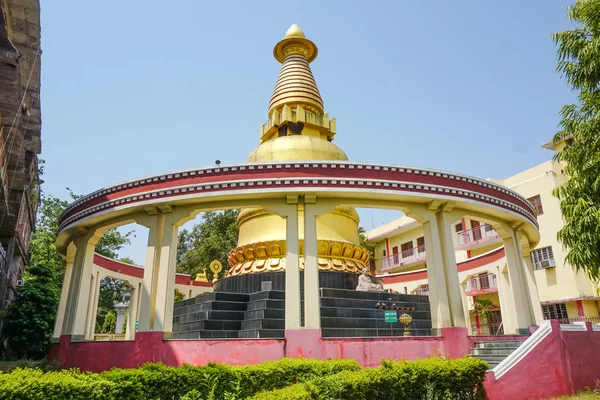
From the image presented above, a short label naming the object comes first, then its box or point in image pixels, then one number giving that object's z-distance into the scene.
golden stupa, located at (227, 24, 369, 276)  16.20
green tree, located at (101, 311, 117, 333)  34.81
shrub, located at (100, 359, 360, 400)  6.85
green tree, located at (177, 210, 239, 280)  33.94
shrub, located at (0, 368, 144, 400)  5.74
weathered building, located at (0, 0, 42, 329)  14.17
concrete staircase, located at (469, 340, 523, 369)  11.07
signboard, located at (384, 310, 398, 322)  12.48
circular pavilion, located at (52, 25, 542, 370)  11.00
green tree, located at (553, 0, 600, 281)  11.53
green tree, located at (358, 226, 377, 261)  39.97
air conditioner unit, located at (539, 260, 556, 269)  26.98
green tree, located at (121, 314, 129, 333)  30.72
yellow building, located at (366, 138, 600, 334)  23.98
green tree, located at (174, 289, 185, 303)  30.25
